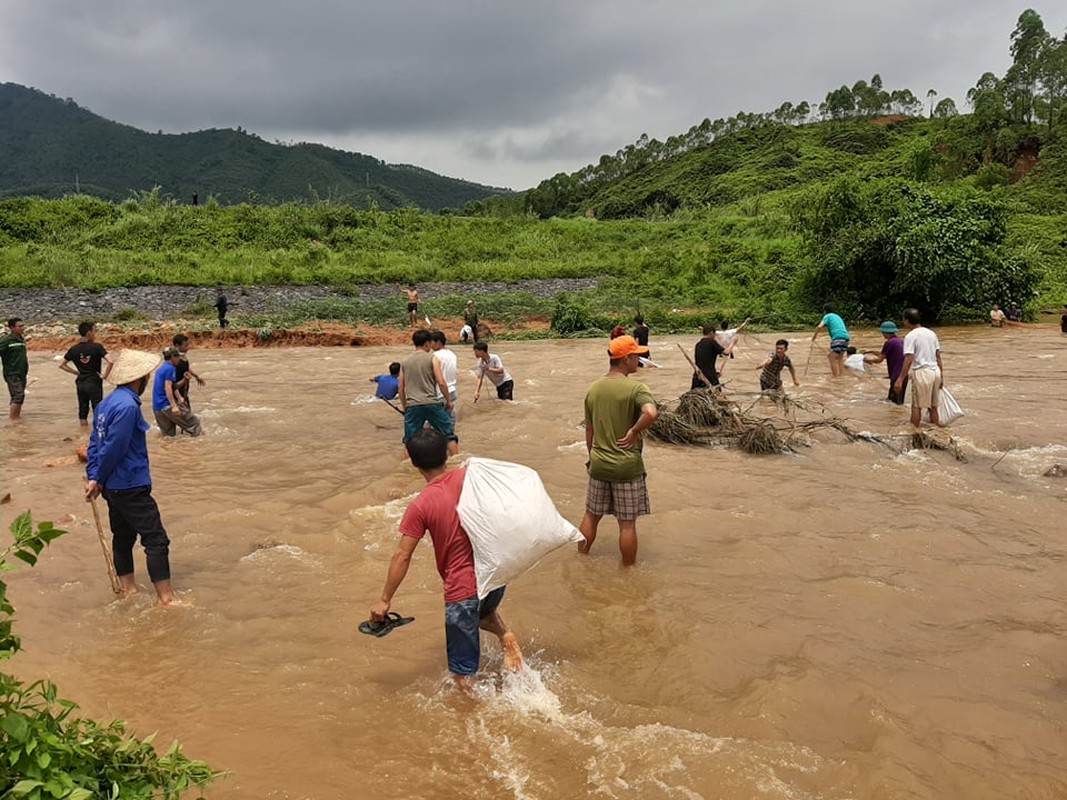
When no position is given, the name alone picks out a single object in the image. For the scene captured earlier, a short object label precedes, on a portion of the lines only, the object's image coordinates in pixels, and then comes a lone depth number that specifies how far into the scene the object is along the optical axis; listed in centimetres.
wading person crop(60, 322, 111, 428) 1029
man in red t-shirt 385
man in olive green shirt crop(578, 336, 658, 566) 555
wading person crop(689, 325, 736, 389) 1067
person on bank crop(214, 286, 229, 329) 2330
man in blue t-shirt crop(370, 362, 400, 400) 1043
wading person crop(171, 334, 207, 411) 995
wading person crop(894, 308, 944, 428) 955
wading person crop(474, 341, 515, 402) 1138
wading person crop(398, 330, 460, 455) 829
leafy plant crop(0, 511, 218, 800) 189
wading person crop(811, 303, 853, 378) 1424
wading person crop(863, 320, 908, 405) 1128
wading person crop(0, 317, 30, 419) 1107
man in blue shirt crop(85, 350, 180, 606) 508
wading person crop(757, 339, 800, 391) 1129
